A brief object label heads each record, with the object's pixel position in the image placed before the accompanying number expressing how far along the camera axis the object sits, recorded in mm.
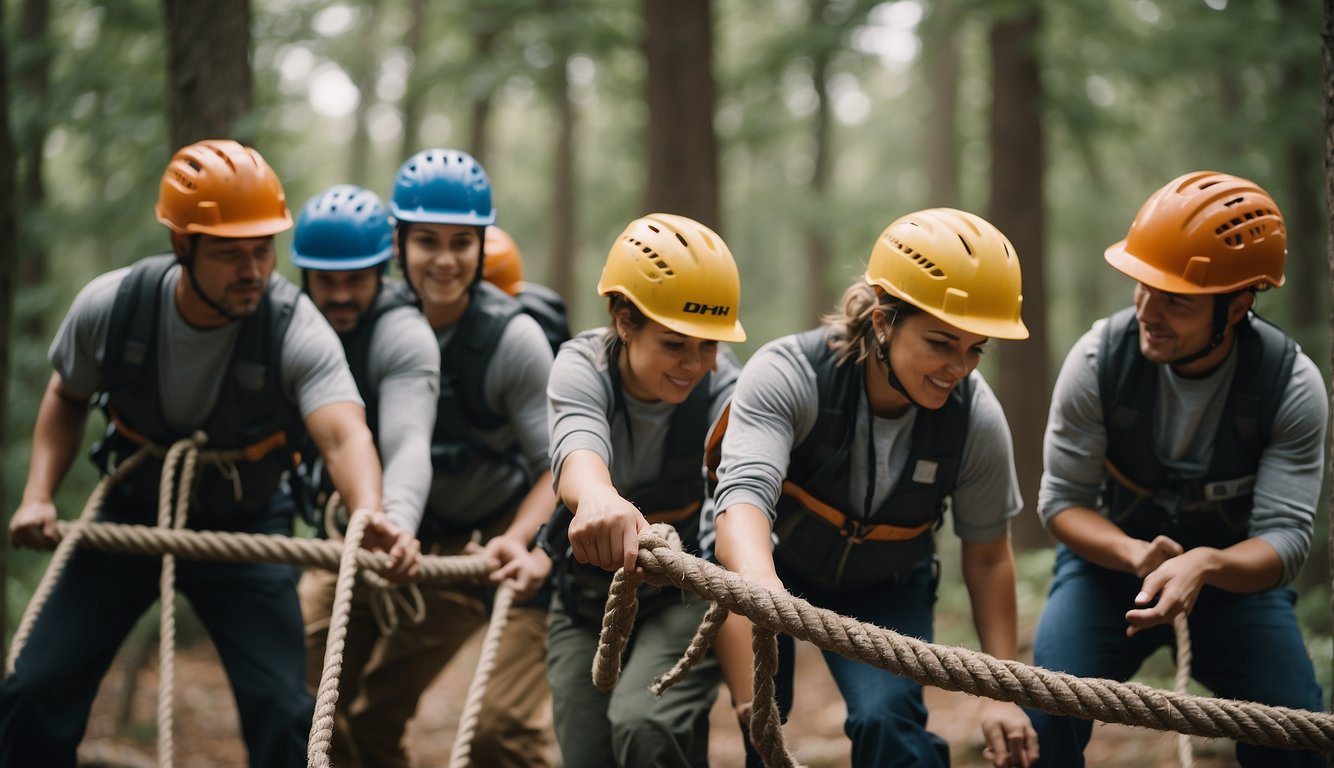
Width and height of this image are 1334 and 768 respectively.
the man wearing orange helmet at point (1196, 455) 3363
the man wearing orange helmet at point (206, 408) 3910
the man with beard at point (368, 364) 4090
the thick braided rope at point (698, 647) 2668
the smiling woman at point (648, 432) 3451
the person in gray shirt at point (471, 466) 4430
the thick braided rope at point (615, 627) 2707
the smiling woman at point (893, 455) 3172
